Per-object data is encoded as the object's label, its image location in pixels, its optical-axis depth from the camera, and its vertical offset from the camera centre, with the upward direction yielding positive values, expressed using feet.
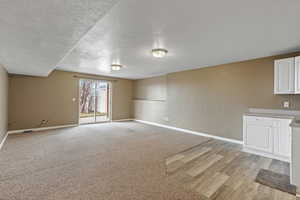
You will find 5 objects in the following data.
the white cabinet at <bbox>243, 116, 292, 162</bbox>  8.97 -2.72
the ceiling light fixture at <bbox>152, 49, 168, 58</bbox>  9.70 +3.40
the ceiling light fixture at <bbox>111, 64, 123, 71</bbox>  14.77 +3.60
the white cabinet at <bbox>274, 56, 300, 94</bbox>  9.04 +1.64
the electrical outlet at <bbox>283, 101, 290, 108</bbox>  10.18 -0.39
